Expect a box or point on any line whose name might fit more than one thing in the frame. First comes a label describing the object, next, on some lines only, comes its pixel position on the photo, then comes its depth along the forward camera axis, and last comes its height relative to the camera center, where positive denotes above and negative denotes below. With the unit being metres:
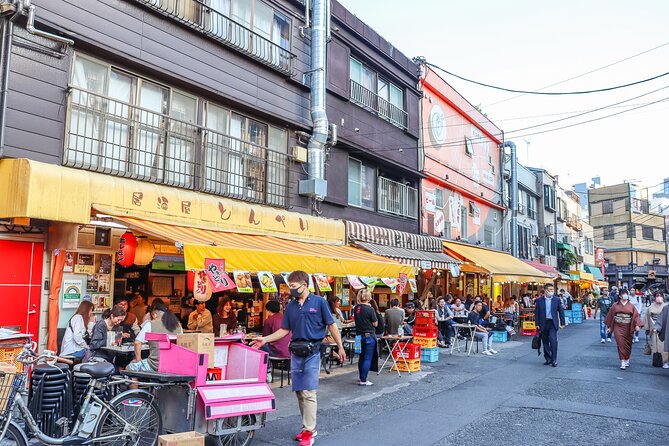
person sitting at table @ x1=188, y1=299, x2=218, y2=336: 11.77 -0.85
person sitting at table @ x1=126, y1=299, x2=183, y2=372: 8.07 -0.70
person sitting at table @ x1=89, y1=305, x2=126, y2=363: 8.43 -0.80
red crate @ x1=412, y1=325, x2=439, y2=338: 14.33 -1.23
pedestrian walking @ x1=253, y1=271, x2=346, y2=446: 6.78 -0.71
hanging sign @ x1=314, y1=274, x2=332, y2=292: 12.07 +0.01
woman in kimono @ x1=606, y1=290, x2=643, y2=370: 13.48 -0.90
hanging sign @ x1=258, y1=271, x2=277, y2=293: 10.05 +0.02
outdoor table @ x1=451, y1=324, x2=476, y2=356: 15.73 -1.35
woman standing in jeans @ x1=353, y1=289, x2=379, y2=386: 10.89 -0.98
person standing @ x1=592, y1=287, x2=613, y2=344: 20.31 -1.03
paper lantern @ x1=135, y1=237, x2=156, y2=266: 10.16 +0.53
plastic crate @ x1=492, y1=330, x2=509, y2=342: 20.14 -1.84
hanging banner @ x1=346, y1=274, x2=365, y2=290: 12.57 +0.03
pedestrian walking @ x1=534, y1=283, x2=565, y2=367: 13.71 -0.91
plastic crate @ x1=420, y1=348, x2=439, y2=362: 14.27 -1.81
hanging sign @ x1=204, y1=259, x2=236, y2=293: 8.91 +0.10
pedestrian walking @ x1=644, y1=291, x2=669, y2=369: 13.59 -1.09
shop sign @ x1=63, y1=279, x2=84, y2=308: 9.48 -0.23
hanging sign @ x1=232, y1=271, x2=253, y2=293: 9.72 +0.01
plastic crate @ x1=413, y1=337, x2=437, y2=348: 14.26 -1.48
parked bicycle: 5.20 -1.37
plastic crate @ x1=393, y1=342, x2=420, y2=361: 12.66 -1.52
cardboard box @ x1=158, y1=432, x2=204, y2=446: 5.42 -1.58
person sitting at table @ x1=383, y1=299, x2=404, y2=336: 13.02 -0.85
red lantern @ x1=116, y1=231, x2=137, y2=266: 9.95 +0.55
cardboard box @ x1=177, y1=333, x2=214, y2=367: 6.34 -0.71
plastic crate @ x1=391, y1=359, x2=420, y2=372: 12.57 -1.88
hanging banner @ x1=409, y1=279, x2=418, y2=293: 15.31 -0.01
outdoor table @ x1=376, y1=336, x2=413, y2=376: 11.96 -1.38
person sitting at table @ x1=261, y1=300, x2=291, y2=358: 10.62 -0.96
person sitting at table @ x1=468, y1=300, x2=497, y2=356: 16.27 -1.43
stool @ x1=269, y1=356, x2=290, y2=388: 10.41 -1.59
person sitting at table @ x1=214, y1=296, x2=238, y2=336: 12.62 -0.84
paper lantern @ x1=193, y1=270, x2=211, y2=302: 9.05 -0.08
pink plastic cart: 6.05 -1.33
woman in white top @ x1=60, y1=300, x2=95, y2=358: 8.57 -0.90
